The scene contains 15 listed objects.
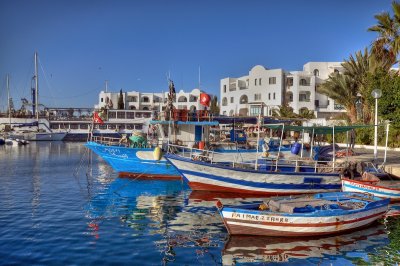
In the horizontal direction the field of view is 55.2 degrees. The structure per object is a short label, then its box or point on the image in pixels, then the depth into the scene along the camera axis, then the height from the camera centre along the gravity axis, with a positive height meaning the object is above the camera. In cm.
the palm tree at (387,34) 3253 +787
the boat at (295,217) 1265 -324
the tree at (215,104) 9016 +405
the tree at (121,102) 10119 +462
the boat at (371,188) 1739 -301
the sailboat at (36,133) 7662 -302
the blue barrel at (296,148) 2184 -152
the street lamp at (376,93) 2290 +176
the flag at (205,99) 2650 +149
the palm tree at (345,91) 4728 +384
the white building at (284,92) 6462 +507
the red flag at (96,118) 2789 +8
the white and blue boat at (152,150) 2556 -206
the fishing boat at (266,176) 1950 -283
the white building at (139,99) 10050 +586
